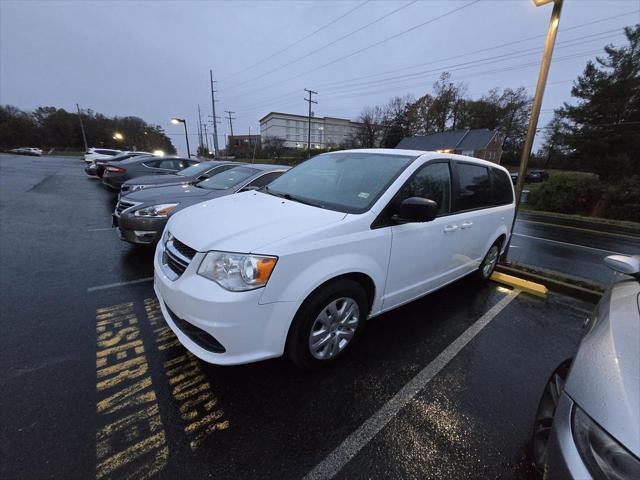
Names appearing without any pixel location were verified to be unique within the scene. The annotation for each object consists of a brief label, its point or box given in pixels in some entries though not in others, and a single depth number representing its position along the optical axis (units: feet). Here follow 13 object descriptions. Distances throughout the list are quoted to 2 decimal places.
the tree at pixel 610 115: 71.92
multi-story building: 285.43
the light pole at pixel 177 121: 70.81
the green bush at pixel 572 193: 46.14
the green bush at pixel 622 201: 41.29
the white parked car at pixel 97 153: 73.18
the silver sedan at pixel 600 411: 3.19
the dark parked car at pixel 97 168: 45.50
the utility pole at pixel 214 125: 114.52
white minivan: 6.01
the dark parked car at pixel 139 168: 31.01
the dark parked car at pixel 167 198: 13.65
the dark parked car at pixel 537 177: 109.19
